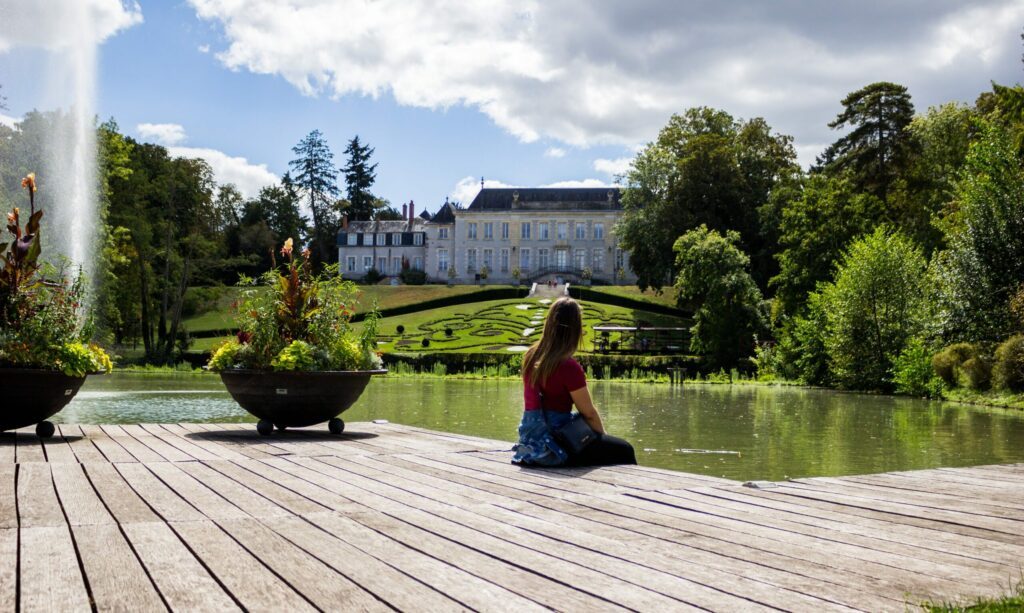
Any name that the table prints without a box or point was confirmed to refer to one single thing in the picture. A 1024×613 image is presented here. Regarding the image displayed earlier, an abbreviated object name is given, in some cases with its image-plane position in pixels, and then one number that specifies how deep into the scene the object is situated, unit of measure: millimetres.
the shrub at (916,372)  24650
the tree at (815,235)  37188
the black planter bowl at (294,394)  8289
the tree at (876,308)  27906
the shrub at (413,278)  81625
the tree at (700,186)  53156
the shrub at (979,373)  21844
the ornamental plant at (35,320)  7414
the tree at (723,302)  39969
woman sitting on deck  5906
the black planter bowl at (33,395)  7281
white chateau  85188
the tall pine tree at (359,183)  97688
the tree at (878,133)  48094
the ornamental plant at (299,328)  8500
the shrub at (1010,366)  20641
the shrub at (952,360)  22812
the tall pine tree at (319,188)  91125
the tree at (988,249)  23203
